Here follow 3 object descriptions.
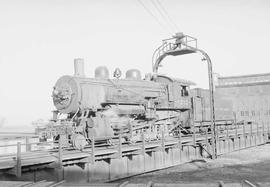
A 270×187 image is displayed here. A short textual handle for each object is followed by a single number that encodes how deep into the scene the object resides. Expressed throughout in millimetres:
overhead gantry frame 20766
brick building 42312
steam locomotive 15047
